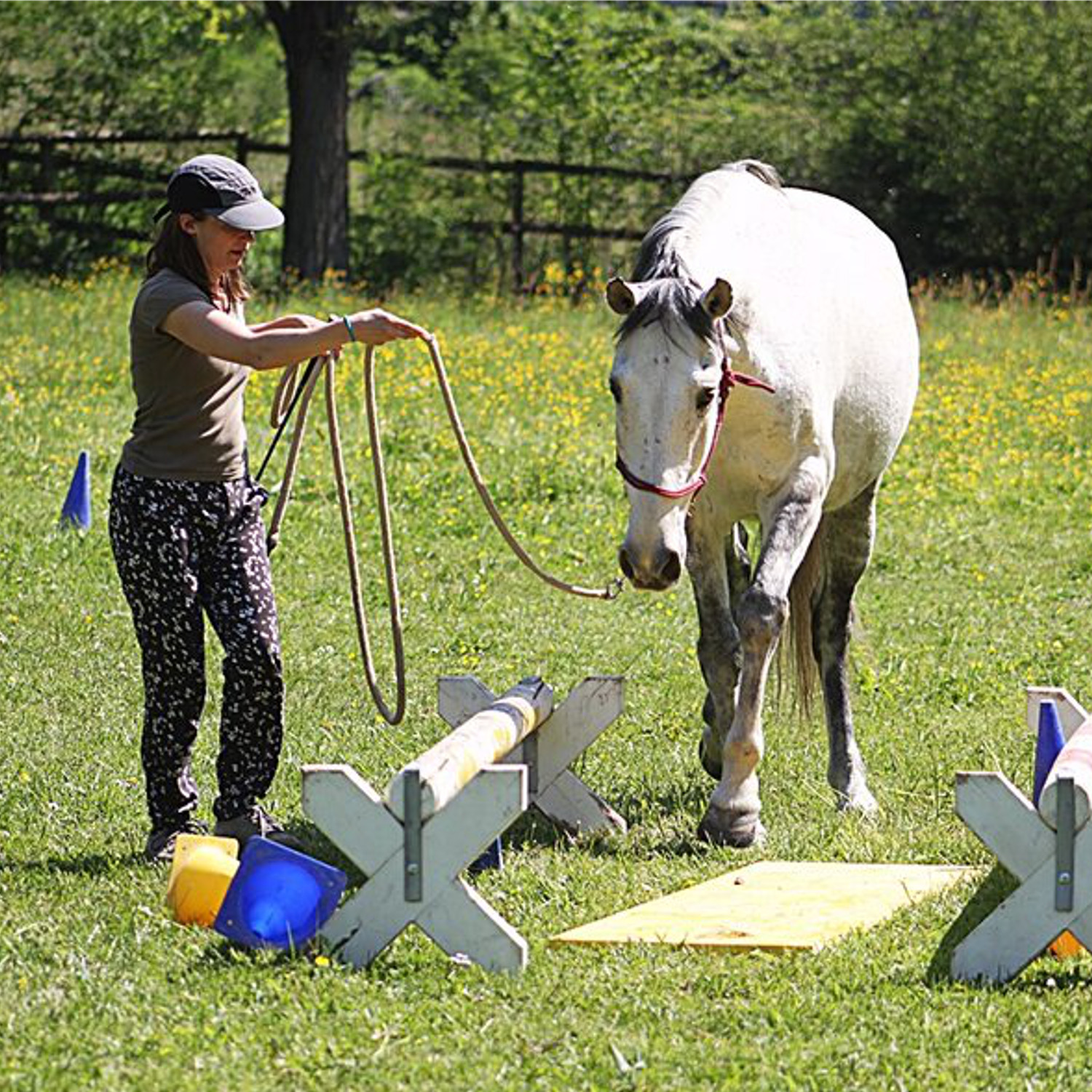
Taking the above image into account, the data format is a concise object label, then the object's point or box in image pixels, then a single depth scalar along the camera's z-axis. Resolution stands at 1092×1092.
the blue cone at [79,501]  23.11
